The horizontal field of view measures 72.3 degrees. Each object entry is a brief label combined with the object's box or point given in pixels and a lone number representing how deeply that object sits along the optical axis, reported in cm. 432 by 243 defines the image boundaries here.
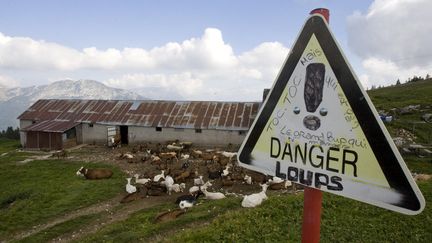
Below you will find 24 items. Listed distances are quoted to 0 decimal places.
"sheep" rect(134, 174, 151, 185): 1741
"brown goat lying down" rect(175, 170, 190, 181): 1758
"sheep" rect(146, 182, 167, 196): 1581
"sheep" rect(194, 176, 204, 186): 1677
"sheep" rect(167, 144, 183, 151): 2729
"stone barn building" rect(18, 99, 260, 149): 3014
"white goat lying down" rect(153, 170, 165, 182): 1742
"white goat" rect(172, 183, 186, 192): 1606
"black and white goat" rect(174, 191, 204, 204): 1332
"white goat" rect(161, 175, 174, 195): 1592
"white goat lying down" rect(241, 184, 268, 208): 1127
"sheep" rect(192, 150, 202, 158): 2467
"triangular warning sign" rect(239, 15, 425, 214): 203
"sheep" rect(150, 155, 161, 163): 2270
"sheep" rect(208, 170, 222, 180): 1809
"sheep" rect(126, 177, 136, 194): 1613
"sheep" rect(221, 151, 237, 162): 2296
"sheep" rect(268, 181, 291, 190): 1505
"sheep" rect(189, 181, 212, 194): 1515
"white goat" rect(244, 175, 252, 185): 1645
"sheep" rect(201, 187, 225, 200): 1400
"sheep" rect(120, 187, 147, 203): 1512
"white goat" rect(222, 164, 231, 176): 1772
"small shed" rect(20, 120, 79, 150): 3161
